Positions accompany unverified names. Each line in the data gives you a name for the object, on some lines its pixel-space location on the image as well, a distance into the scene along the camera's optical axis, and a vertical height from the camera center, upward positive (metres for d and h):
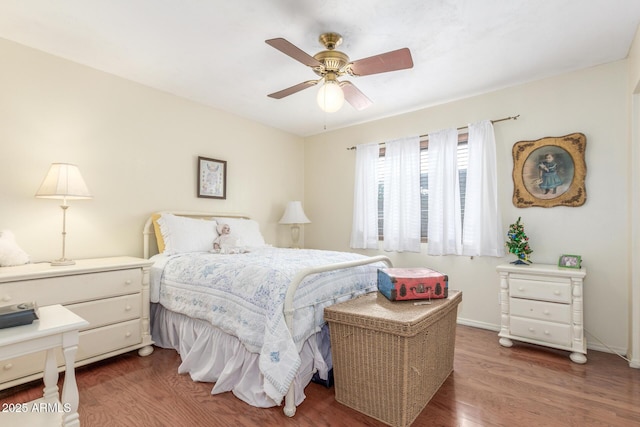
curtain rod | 3.24 +1.03
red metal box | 2.09 -0.42
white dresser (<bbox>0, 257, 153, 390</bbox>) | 2.07 -0.59
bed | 1.82 -0.60
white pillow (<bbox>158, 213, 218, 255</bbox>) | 3.03 -0.15
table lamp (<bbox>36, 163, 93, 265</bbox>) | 2.41 +0.24
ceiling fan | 2.05 +1.04
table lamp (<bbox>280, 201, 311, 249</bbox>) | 4.39 +0.06
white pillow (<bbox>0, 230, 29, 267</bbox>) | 2.25 -0.25
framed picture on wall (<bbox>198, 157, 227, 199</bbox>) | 3.76 +0.49
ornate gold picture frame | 2.89 +0.47
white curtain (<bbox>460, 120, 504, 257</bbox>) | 3.27 +0.23
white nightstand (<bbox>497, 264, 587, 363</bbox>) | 2.61 -0.71
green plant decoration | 3.04 -0.22
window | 3.54 +0.50
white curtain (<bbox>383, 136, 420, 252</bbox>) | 3.83 +0.30
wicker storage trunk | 1.70 -0.75
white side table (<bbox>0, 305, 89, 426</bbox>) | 1.19 -0.55
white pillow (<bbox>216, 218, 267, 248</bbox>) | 3.54 -0.13
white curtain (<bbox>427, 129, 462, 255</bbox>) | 3.51 +0.28
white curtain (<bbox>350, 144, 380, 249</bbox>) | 4.20 +0.26
